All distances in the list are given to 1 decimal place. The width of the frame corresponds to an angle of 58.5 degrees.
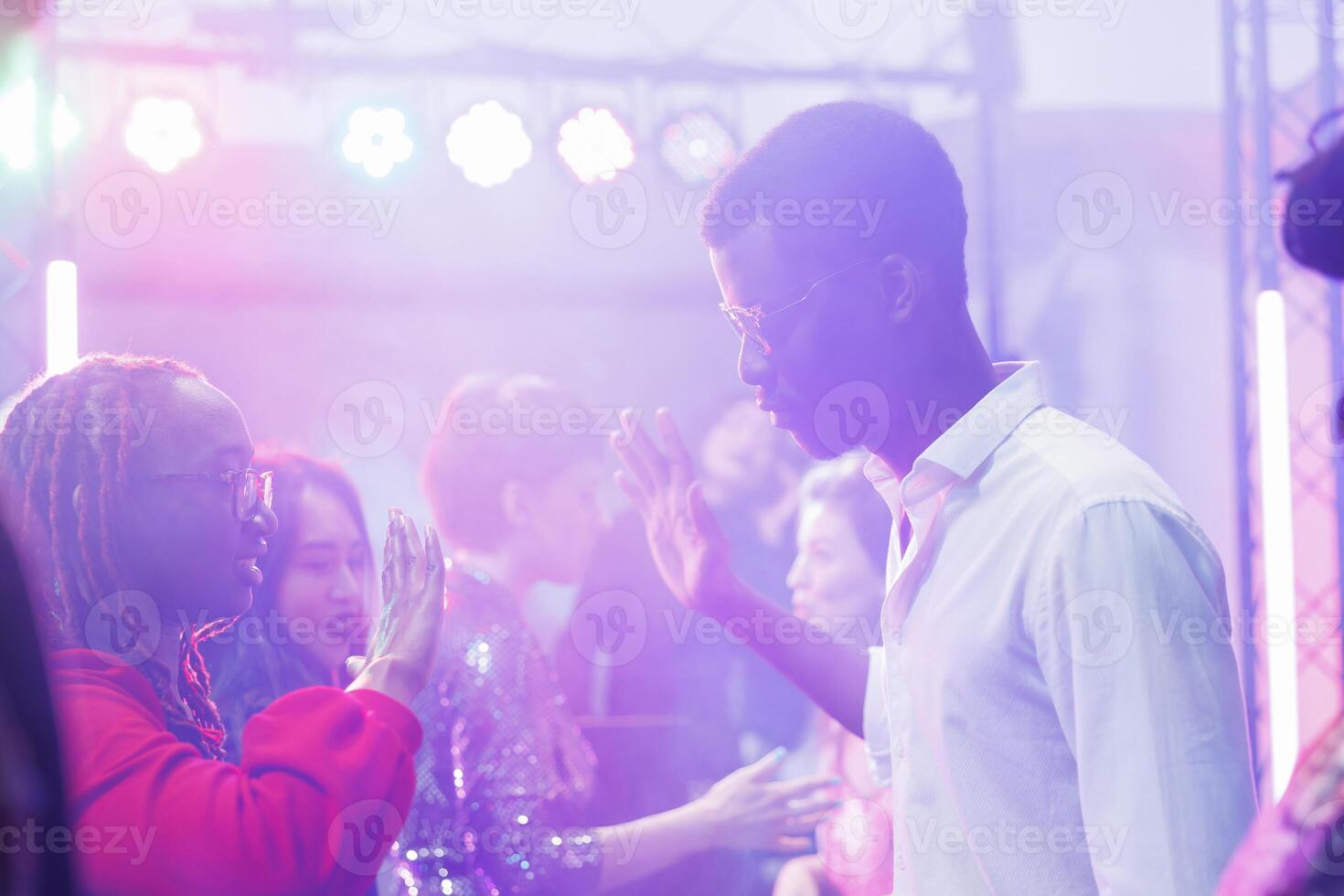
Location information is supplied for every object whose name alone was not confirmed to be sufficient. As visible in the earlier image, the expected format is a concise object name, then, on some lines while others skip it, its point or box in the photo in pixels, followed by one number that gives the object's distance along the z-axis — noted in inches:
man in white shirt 47.6
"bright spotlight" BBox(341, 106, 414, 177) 204.2
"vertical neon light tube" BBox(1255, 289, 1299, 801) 155.0
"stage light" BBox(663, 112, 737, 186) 217.2
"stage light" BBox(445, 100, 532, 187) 212.5
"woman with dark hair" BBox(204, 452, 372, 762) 95.7
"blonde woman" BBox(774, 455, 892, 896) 113.7
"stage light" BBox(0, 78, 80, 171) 132.3
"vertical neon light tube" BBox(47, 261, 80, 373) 134.3
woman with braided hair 49.1
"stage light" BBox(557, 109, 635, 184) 215.3
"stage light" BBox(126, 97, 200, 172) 208.8
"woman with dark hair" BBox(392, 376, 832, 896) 92.6
